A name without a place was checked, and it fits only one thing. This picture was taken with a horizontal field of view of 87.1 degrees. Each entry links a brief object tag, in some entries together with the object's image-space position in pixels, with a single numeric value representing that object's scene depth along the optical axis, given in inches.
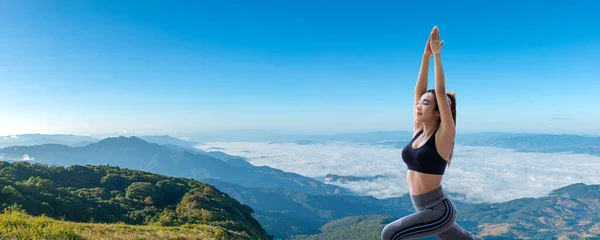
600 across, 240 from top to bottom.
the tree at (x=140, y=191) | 1587.7
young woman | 153.4
